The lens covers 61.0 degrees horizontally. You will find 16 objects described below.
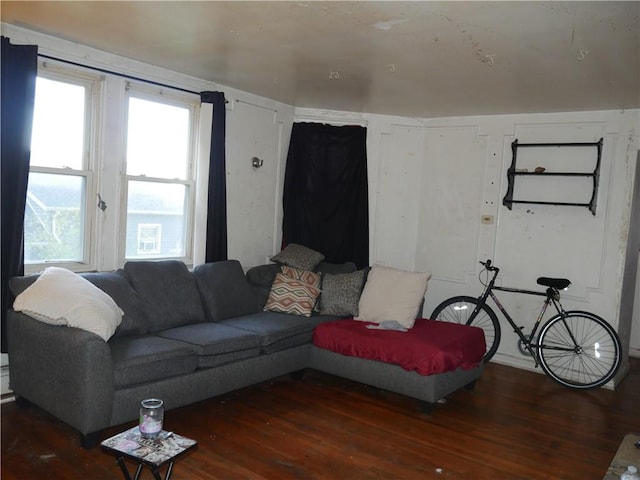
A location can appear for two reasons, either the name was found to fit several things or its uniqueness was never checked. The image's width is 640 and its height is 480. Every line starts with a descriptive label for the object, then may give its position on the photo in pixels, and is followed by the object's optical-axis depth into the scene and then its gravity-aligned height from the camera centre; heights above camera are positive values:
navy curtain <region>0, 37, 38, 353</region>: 3.37 +0.26
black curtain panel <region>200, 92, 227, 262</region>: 4.73 +0.15
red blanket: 3.85 -0.98
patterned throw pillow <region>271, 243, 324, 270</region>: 5.07 -0.49
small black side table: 2.09 -1.01
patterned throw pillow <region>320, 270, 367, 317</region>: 4.71 -0.75
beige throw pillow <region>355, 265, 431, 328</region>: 4.42 -0.70
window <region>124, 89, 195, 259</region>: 4.38 +0.16
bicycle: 4.73 -1.06
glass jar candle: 2.26 -0.93
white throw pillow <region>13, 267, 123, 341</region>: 3.06 -0.67
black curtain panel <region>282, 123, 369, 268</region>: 5.68 +0.19
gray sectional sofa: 2.99 -0.97
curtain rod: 3.72 +0.89
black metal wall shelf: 4.88 +0.45
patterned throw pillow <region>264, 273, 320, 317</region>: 4.61 -0.78
